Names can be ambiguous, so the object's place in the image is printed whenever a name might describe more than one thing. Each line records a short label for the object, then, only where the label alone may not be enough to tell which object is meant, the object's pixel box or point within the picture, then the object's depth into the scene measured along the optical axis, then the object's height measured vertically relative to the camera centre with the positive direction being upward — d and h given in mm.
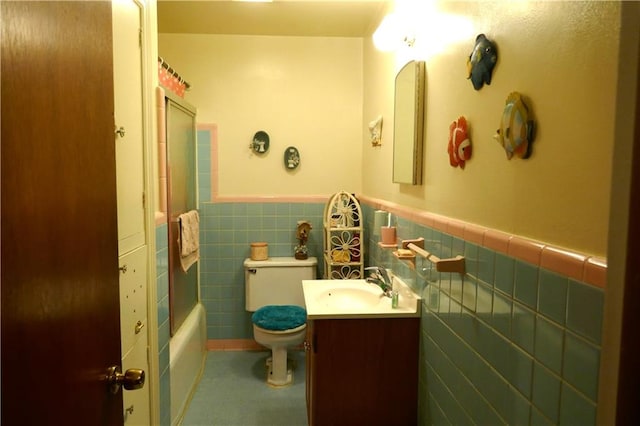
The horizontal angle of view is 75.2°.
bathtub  2318 -1140
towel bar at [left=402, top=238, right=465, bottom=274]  1343 -267
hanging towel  2612 -391
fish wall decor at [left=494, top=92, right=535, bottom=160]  984 +134
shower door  2463 -59
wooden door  603 -65
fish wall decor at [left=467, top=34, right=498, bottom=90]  1155 +348
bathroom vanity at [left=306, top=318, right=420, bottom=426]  1839 -845
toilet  3162 -790
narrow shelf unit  2814 -394
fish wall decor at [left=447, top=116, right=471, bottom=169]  1343 +128
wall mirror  1809 +274
